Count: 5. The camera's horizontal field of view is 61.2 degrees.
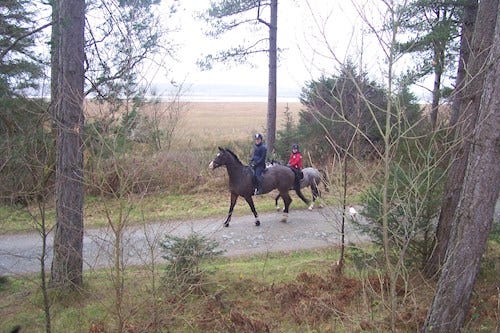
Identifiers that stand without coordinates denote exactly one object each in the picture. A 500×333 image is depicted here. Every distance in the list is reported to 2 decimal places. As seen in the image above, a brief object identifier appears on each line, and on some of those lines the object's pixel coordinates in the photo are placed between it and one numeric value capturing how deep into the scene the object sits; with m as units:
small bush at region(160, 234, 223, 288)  6.78
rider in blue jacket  12.23
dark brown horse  11.92
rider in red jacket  13.41
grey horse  13.71
